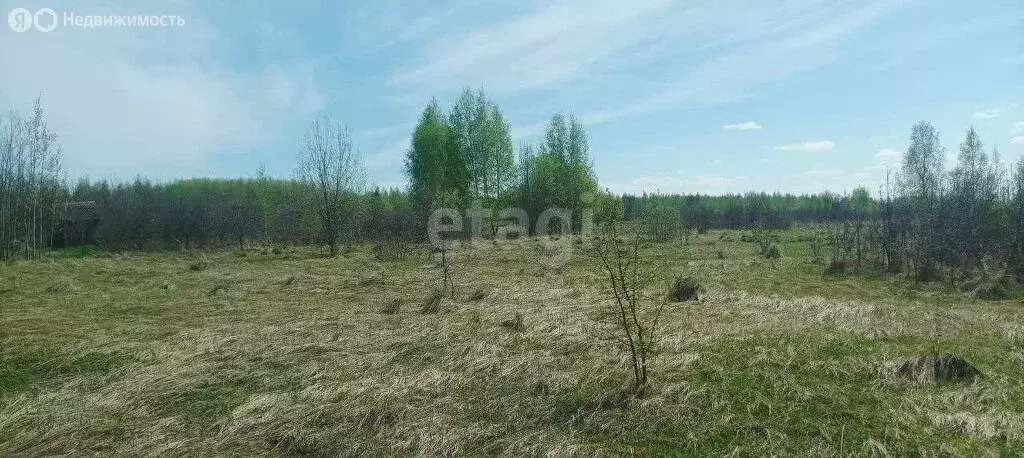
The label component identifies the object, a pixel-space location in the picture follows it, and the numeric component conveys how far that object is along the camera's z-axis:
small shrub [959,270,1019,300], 10.74
